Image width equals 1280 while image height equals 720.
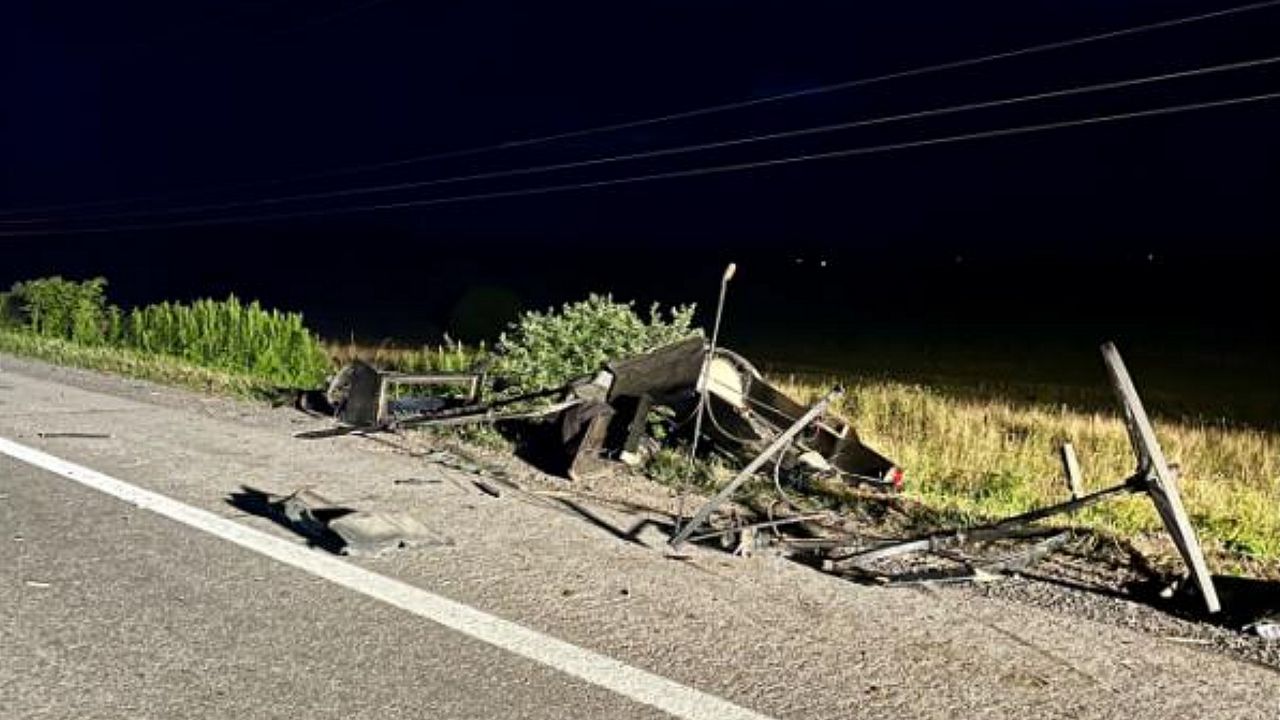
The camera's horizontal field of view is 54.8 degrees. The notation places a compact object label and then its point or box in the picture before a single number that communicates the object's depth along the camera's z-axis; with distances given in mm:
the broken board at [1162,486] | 4840
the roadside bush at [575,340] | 9953
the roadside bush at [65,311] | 16391
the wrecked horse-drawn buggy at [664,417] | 7660
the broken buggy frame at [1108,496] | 4867
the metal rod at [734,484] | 5738
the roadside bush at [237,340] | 13352
